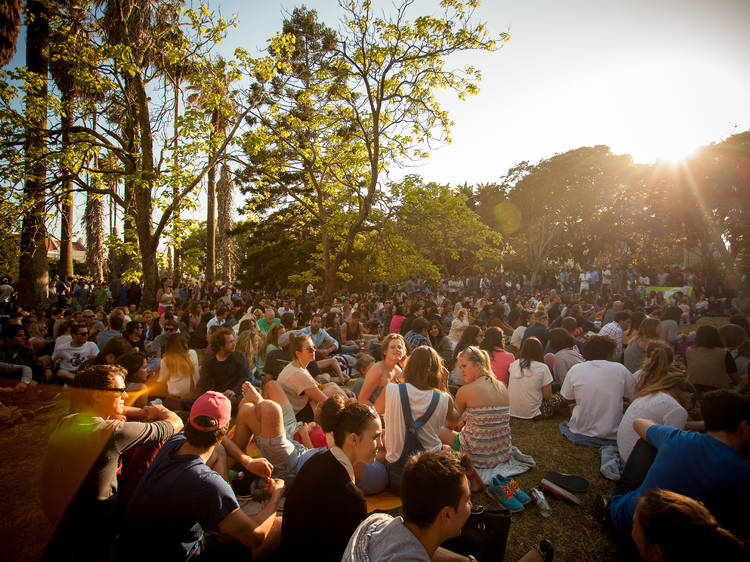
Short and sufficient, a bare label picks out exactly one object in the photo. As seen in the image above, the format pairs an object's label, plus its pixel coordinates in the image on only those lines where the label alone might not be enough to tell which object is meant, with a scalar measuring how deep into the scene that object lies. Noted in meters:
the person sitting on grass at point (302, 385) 4.41
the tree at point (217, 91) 10.20
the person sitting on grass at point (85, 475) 2.44
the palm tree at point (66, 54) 9.64
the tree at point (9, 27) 12.11
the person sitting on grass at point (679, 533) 1.53
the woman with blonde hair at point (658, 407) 3.66
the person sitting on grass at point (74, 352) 6.79
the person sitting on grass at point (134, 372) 4.62
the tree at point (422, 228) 13.05
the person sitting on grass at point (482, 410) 4.02
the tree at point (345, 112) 11.35
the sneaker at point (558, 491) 3.65
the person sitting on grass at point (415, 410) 3.56
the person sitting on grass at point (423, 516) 1.64
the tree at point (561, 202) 32.06
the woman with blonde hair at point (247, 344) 6.10
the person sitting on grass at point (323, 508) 2.09
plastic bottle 3.52
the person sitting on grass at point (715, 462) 2.49
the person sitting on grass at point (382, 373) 4.61
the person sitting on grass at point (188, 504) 2.10
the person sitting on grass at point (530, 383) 5.71
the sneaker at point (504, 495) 3.51
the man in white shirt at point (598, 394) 4.83
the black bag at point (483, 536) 2.52
